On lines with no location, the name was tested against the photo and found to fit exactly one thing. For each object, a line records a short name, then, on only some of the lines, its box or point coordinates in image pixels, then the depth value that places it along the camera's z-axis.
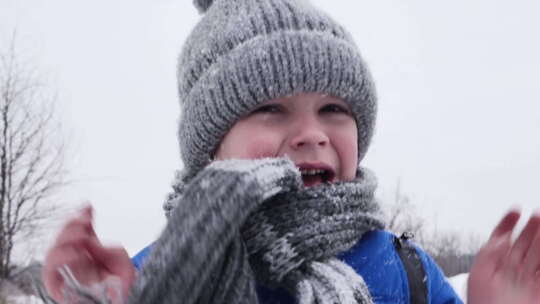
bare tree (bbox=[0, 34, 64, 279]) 7.80
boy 0.92
